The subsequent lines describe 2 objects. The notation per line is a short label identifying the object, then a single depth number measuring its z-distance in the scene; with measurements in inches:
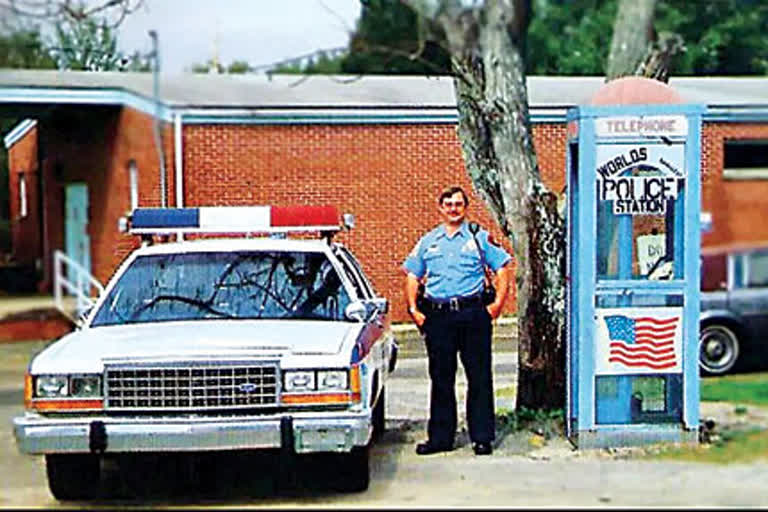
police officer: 342.3
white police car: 292.7
